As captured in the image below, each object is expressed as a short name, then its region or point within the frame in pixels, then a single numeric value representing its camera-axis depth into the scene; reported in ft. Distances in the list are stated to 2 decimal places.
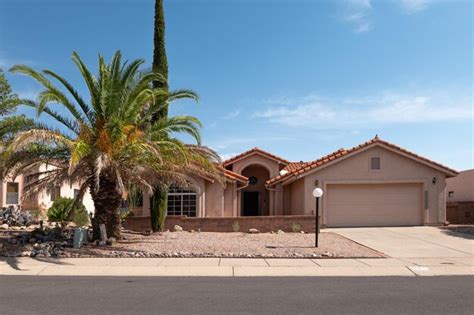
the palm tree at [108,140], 47.96
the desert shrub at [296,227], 69.62
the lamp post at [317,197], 52.52
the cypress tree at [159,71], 64.30
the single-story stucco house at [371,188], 77.10
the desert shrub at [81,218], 76.48
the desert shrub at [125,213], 76.33
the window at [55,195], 93.20
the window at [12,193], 90.02
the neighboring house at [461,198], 91.81
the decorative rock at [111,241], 51.57
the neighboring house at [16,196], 88.43
